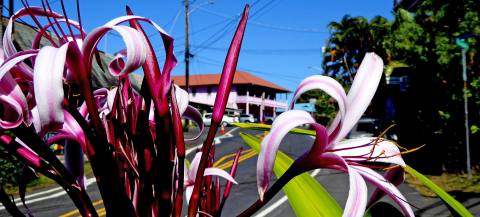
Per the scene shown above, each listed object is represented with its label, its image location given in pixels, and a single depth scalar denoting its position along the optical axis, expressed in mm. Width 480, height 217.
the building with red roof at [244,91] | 50250
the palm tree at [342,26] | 21888
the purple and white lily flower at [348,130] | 600
